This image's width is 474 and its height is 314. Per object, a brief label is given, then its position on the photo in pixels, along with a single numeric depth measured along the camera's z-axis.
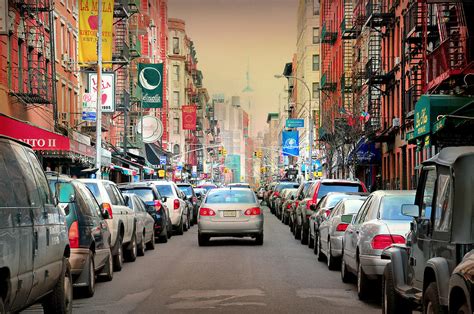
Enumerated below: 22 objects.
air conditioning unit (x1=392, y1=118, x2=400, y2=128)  44.75
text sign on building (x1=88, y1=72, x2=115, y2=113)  42.66
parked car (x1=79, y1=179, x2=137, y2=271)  17.38
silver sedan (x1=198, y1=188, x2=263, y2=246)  24.94
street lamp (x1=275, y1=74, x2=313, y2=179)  74.56
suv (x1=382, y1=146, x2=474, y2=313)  7.46
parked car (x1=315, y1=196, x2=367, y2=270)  17.11
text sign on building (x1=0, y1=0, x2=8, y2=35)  28.29
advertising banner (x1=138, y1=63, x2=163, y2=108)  58.16
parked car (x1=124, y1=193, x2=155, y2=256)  21.31
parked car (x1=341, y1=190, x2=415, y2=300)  12.69
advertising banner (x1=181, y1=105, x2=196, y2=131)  106.44
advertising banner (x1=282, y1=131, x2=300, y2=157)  97.00
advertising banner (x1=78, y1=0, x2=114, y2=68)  41.16
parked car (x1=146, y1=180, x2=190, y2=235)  29.94
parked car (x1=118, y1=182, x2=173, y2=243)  26.45
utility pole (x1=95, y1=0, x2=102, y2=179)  35.91
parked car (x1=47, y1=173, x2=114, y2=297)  13.19
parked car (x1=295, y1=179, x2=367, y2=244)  25.58
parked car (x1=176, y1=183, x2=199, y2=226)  39.25
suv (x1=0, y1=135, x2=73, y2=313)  8.18
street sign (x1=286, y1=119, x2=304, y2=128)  84.62
